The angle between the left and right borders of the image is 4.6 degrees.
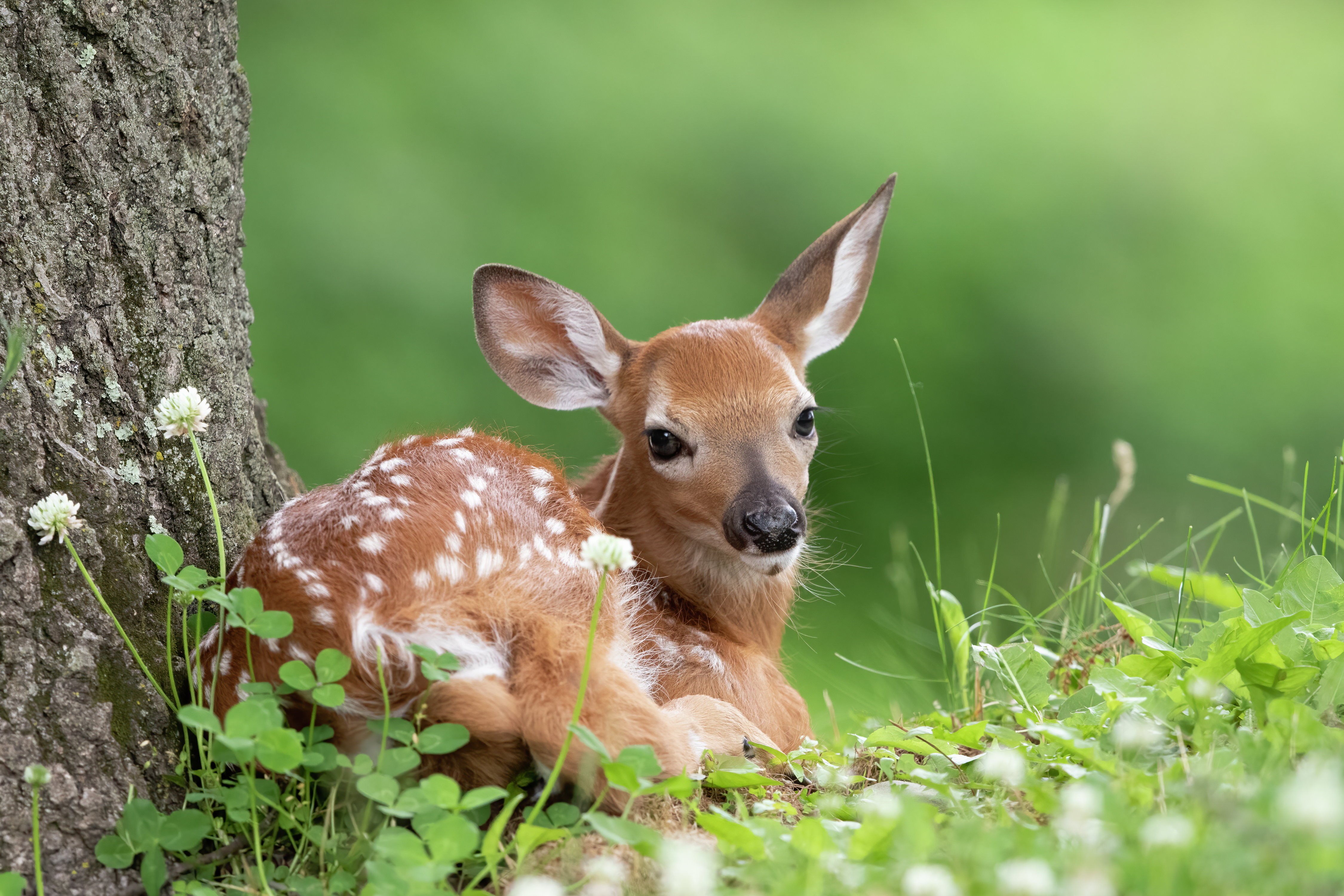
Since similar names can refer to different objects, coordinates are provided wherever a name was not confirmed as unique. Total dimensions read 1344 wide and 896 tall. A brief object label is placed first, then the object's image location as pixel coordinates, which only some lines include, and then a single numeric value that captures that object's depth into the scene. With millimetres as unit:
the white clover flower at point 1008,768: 6675
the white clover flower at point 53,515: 6723
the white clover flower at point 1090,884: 5553
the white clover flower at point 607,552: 6697
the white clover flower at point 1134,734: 6672
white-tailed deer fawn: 6737
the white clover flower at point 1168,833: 6171
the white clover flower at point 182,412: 6744
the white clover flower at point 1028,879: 5848
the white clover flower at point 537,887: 6630
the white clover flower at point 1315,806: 5331
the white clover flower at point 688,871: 6250
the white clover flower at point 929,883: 6111
